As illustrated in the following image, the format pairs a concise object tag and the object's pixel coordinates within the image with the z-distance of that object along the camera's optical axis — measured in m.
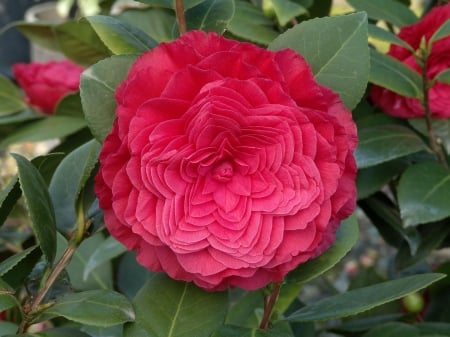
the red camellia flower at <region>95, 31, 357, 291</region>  0.58
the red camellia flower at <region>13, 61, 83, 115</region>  1.19
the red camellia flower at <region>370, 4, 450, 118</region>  0.87
